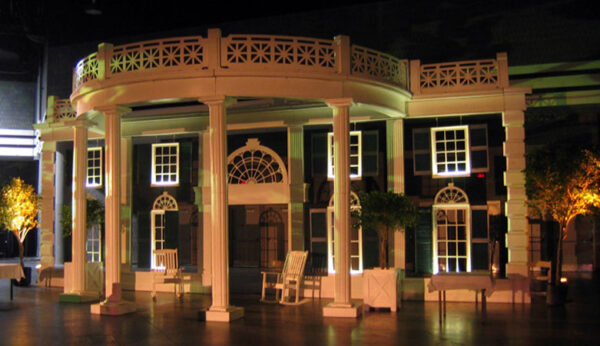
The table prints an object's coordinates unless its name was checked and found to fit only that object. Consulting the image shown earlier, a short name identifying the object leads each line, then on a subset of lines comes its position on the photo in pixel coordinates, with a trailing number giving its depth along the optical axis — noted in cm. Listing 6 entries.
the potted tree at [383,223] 1288
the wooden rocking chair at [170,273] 1457
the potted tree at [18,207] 1753
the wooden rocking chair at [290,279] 1390
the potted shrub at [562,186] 1301
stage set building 1205
